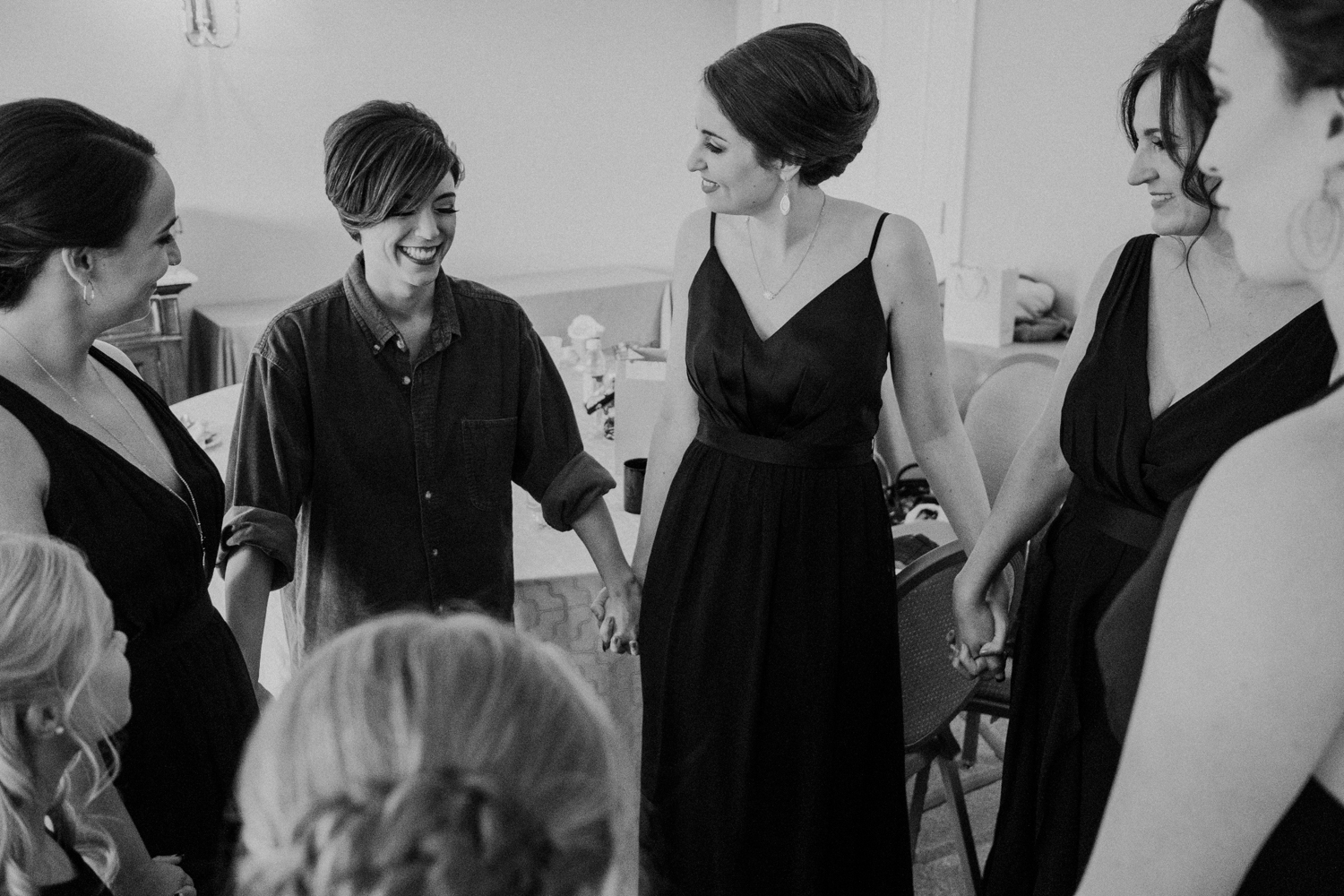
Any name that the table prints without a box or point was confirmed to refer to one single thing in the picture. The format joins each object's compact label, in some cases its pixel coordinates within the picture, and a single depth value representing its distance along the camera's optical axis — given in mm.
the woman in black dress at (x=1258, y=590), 727
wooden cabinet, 4957
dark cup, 2588
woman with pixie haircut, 1858
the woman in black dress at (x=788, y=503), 1961
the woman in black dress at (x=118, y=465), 1461
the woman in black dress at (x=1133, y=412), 1569
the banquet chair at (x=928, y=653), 2125
